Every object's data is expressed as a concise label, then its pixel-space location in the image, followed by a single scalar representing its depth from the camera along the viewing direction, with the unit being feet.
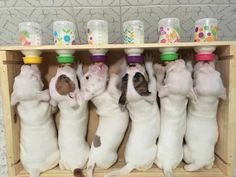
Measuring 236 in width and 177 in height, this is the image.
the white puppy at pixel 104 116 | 2.63
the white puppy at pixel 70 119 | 2.57
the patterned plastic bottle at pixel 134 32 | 2.45
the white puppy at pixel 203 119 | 2.49
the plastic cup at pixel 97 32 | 2.45
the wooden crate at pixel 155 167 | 2.44
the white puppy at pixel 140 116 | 2.55
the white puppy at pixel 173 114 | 2.51
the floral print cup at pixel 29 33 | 2.48
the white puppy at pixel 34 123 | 2.55
